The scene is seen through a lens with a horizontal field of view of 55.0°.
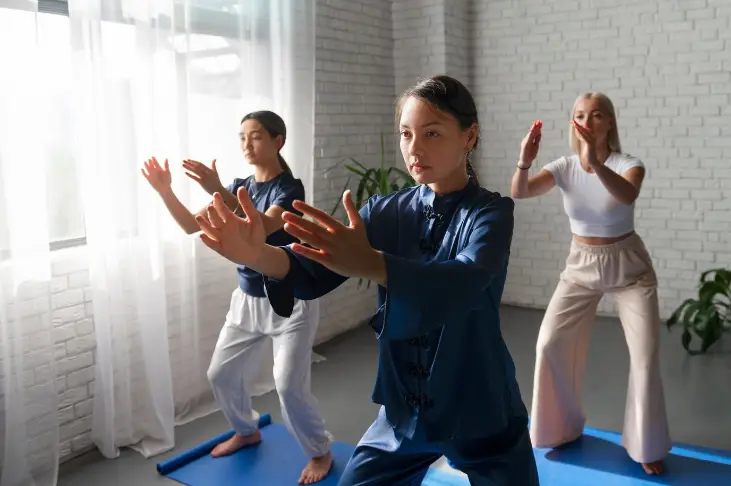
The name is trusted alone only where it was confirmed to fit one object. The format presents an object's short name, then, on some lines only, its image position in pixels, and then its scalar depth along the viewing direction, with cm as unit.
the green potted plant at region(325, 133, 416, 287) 503
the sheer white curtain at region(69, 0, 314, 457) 330
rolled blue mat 323
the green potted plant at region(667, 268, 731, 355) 464
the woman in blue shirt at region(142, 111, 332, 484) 305
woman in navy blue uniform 161
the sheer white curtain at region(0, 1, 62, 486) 293
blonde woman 306
